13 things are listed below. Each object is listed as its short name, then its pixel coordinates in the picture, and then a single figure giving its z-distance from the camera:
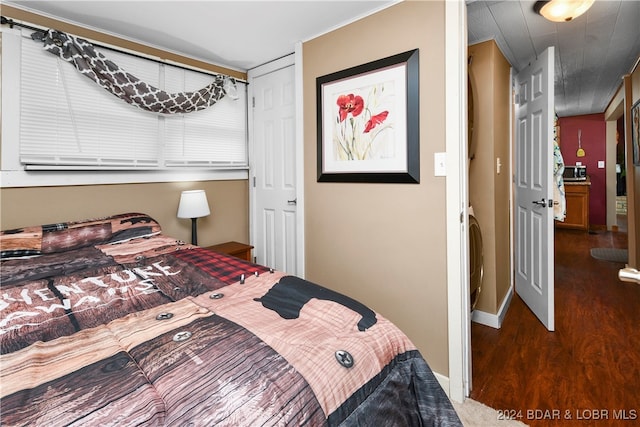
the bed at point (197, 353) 0.71
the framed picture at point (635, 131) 3.08
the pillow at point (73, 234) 1.81
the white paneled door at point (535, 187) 2.45
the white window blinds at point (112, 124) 2.10
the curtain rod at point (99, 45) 1.98
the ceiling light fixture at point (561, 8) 1.92
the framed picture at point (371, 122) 1.98
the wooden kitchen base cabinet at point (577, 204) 6.02
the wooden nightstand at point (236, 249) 2.85
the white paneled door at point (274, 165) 2.94
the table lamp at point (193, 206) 2.68
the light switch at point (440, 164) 1.85
